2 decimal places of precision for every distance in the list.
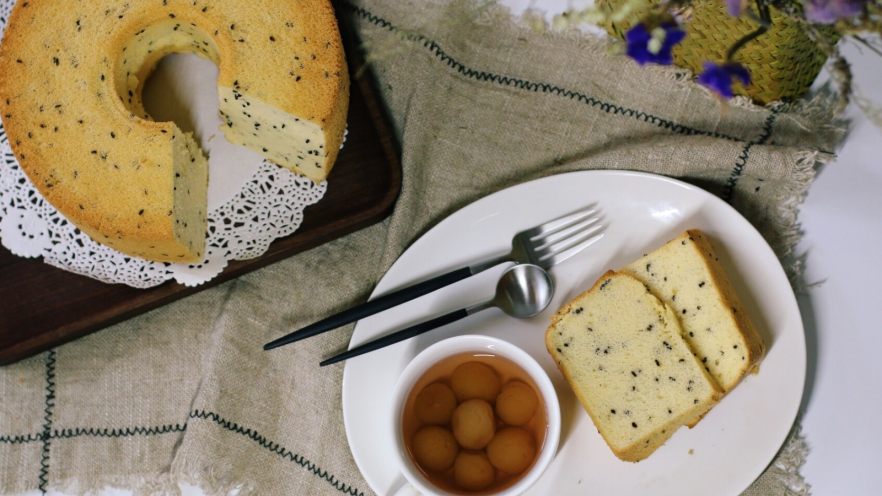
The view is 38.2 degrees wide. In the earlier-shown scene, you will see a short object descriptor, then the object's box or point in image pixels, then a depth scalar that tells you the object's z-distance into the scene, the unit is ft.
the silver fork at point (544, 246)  2.34
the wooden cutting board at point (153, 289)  2.39
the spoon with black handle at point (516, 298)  2.33
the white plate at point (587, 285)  2.26
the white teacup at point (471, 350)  2.20
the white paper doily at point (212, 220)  2.38
